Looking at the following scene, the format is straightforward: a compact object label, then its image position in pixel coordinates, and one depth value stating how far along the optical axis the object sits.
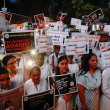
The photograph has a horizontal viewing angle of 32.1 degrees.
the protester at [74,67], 4.04
